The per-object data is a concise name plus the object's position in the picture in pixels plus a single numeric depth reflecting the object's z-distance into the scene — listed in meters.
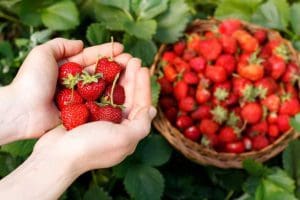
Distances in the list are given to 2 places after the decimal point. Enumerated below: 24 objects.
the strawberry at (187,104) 1.03
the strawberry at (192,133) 1.02
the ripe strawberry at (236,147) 1.02
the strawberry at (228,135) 1.02
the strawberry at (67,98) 0.78
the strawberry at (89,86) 0.79
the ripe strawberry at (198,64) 1.05
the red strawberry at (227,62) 1.04
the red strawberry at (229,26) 1.08
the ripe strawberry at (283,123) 1.02
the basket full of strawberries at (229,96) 1.02
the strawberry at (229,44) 1.06
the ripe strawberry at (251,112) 1.03
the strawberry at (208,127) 1.02
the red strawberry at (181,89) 1.04
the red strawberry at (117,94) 0.81
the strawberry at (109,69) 0.81
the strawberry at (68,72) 0.79
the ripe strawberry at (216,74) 1.03
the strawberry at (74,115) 0.75
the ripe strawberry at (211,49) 1.05
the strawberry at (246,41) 1.07
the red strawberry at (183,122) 1.03
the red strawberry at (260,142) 1.02
